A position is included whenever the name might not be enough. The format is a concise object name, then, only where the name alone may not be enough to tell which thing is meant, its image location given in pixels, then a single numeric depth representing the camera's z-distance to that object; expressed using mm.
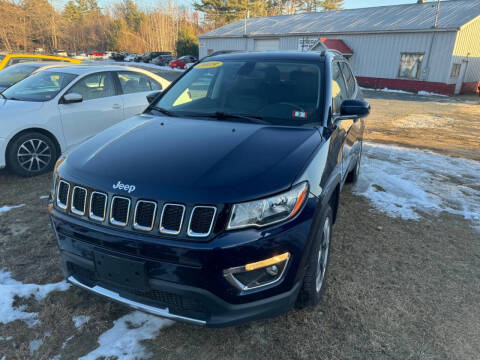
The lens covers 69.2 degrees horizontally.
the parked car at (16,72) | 7459
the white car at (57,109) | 5004
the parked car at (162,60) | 40359
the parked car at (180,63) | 34719
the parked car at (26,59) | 10434
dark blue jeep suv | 1878
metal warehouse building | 22109
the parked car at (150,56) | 45119
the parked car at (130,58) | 48700
